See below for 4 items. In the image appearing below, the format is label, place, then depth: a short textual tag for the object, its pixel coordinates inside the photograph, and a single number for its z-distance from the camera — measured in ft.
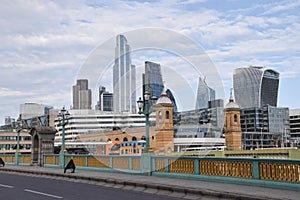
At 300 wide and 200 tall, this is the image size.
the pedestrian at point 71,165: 80.29
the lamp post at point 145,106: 67.51
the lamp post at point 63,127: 99.27
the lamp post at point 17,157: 126.82
